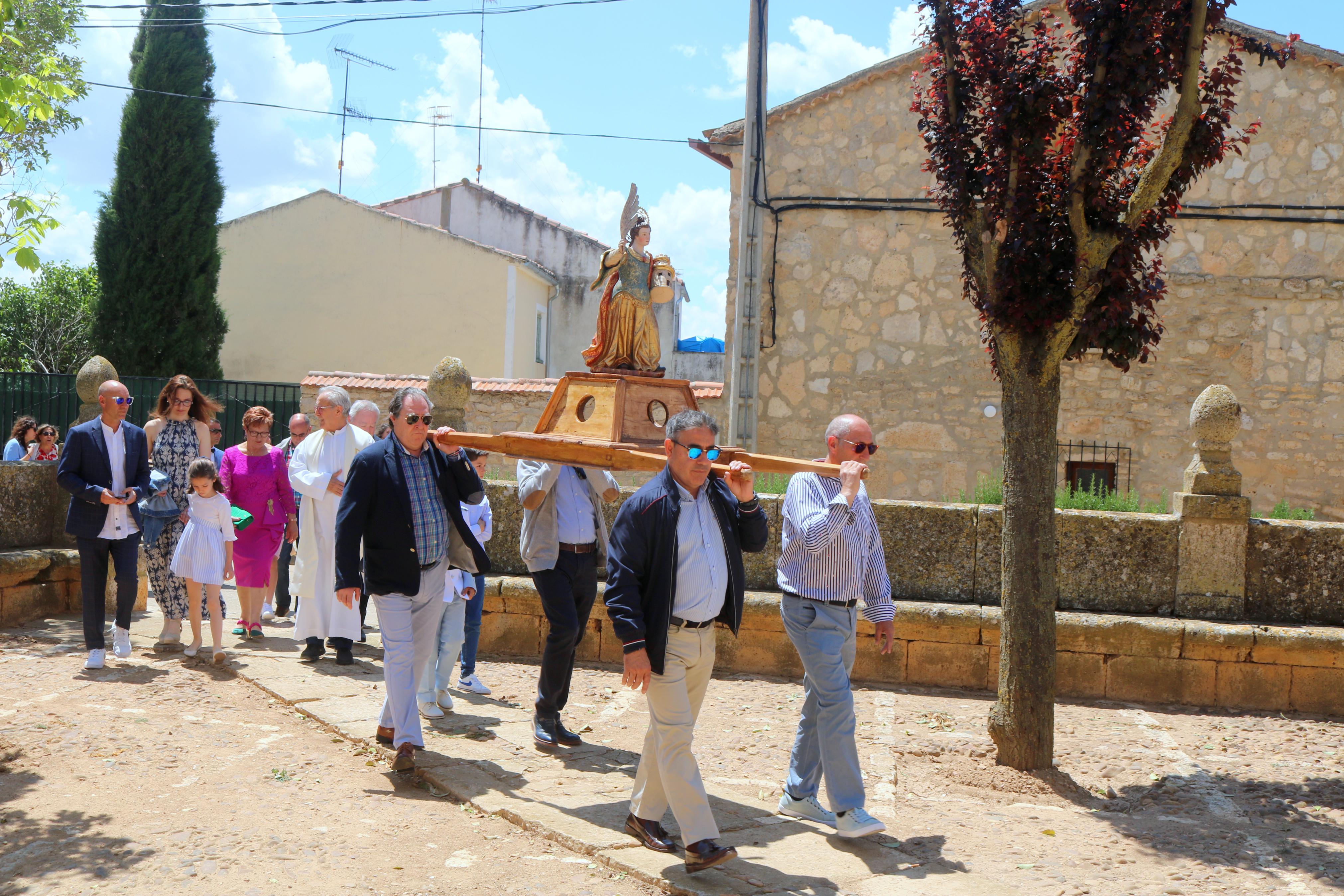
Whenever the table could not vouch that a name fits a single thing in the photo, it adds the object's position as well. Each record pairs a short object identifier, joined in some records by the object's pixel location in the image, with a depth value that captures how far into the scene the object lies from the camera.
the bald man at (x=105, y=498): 7.04
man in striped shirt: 4.53
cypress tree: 23.47
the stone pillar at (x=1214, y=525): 7.66
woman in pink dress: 8.06
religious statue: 6.55
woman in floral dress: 7.66
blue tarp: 30.25
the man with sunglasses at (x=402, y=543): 5.14
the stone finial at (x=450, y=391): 9.15
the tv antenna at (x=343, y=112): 27.92
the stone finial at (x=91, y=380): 9.23
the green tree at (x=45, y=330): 25.64
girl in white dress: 7.32
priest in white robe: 7.35
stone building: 13.34
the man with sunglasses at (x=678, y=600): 4.09
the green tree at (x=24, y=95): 5.09
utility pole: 14.21
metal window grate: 13.52
